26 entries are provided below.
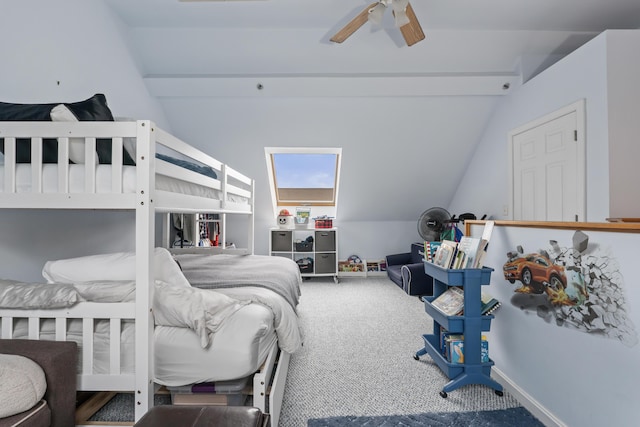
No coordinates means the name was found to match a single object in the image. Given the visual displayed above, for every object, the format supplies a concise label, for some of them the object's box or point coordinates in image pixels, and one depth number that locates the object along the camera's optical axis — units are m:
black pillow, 1.33
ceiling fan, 1.93
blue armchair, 3.76
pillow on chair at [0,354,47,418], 0.92
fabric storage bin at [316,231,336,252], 4.81
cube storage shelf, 4.77
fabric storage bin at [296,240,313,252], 4.88
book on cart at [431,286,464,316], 1.81
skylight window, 4.58
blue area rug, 1.46
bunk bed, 1.19
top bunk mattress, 1.23
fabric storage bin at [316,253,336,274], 4.77
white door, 2.40
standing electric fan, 4.04
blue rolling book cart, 1.71
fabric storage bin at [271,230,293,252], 4.79
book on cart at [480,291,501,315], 1.77
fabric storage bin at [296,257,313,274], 4.77
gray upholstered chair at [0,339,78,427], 1.07
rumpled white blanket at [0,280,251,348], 1.23
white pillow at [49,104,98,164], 1.24
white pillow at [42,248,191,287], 1.40
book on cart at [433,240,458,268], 1.86
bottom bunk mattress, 1.22
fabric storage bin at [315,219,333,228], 4.86
